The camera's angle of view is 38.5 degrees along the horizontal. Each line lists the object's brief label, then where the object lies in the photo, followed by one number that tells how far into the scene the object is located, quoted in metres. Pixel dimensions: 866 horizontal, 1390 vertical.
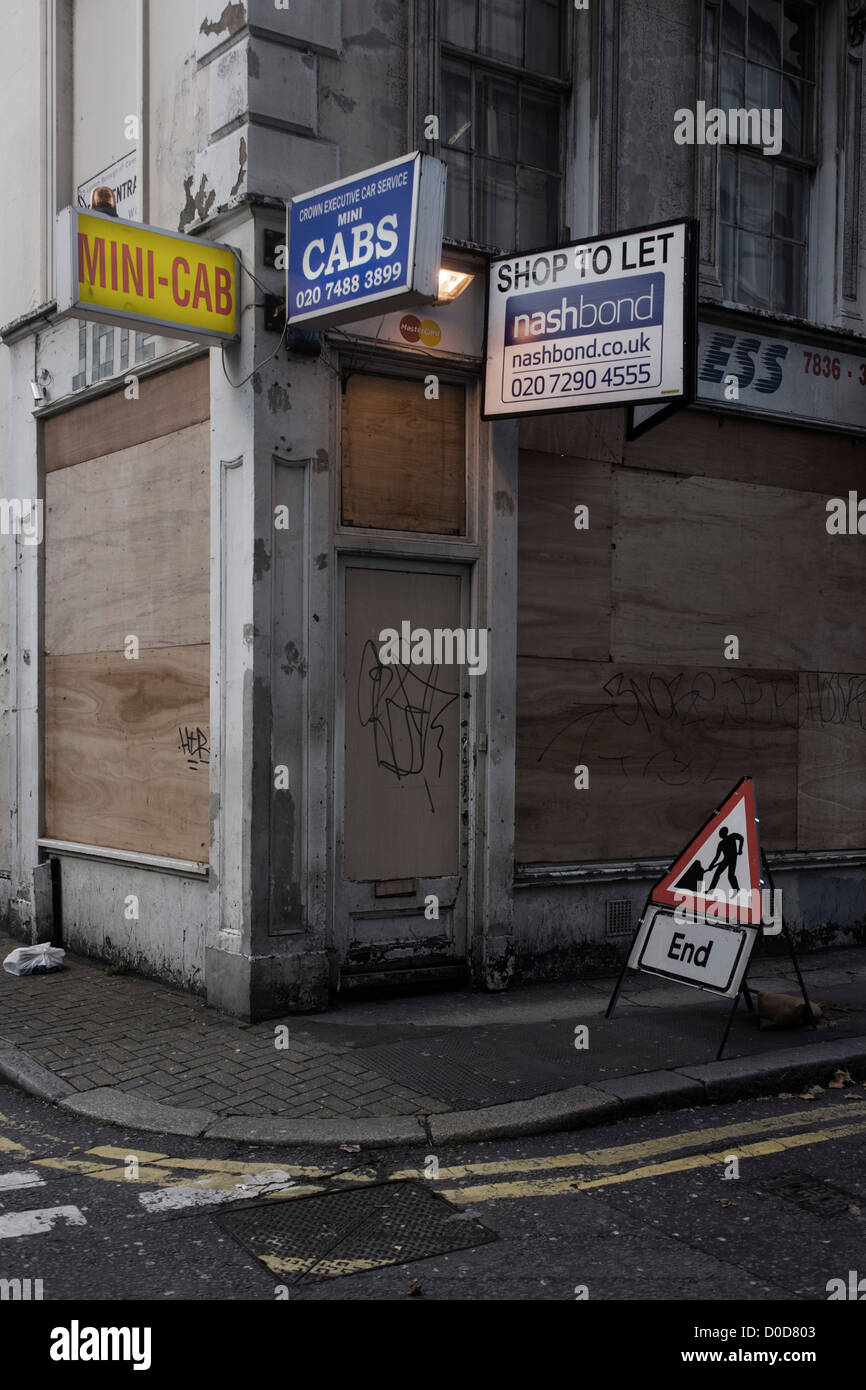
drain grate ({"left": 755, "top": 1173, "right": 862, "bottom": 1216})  4.68
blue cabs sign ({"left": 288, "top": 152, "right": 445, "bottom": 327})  6.44
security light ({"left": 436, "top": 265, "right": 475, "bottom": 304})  7.74
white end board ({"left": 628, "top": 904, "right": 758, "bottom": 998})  6.82
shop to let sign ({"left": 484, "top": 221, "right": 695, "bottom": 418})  7.21
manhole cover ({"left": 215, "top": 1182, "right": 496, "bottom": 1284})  4.22
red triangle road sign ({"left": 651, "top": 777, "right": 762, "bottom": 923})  6.83
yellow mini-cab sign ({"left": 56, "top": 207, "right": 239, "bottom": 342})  6.71
